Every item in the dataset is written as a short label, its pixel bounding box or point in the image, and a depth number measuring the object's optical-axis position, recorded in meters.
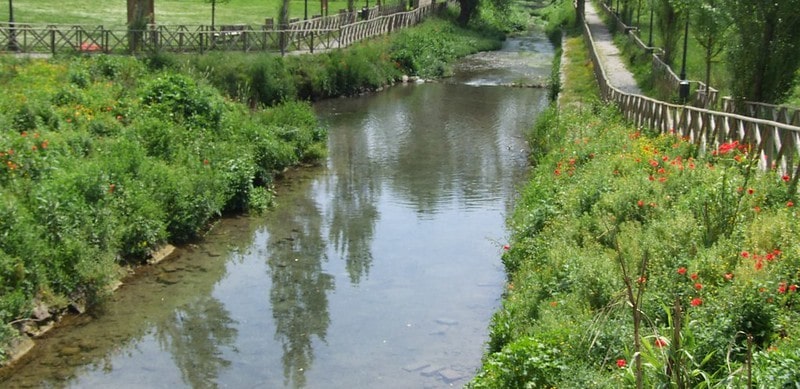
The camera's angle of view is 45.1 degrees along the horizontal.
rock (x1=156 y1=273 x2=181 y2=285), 17.46
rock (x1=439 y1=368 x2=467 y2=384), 13.52
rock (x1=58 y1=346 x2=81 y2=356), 14.25
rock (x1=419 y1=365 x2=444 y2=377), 13.70
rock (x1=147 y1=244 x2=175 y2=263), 18.42
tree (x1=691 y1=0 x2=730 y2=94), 24.99
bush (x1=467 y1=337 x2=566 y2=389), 10.09
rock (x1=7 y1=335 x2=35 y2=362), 13.79
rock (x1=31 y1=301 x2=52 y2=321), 14.80
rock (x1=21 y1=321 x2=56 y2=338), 14.48
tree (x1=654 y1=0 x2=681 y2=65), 34.91
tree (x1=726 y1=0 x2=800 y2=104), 22.58
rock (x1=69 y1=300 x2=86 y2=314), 15.70
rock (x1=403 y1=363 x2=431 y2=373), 13.84
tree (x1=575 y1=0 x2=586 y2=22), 68.31
